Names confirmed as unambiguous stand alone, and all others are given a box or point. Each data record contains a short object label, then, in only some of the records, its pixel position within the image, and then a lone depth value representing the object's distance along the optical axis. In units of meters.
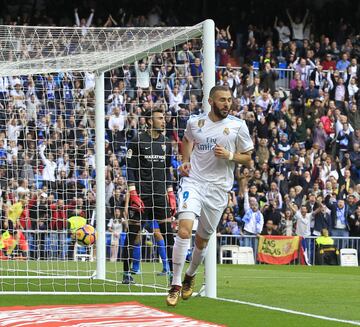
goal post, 13.23
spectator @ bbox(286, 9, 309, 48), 37.28
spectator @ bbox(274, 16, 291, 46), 36.94
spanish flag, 26.67
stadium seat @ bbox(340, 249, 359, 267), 26.67
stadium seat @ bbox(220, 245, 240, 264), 26.20
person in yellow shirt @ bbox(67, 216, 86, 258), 20.17
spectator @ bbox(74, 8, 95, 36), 34.56
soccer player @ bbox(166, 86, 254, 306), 11.59
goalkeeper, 14.98
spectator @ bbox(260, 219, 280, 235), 27.83
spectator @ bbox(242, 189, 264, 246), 27.61
